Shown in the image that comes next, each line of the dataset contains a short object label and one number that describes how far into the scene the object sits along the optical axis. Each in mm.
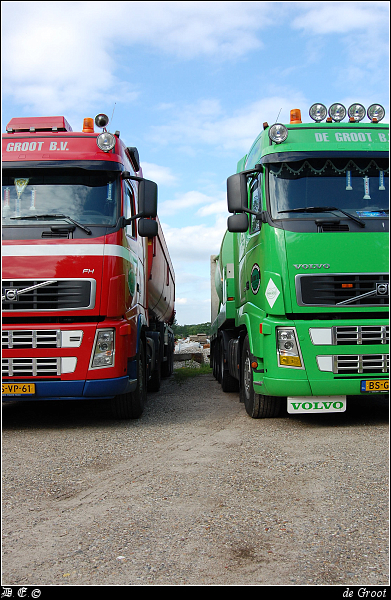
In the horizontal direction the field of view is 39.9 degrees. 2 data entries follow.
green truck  6168
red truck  6168
